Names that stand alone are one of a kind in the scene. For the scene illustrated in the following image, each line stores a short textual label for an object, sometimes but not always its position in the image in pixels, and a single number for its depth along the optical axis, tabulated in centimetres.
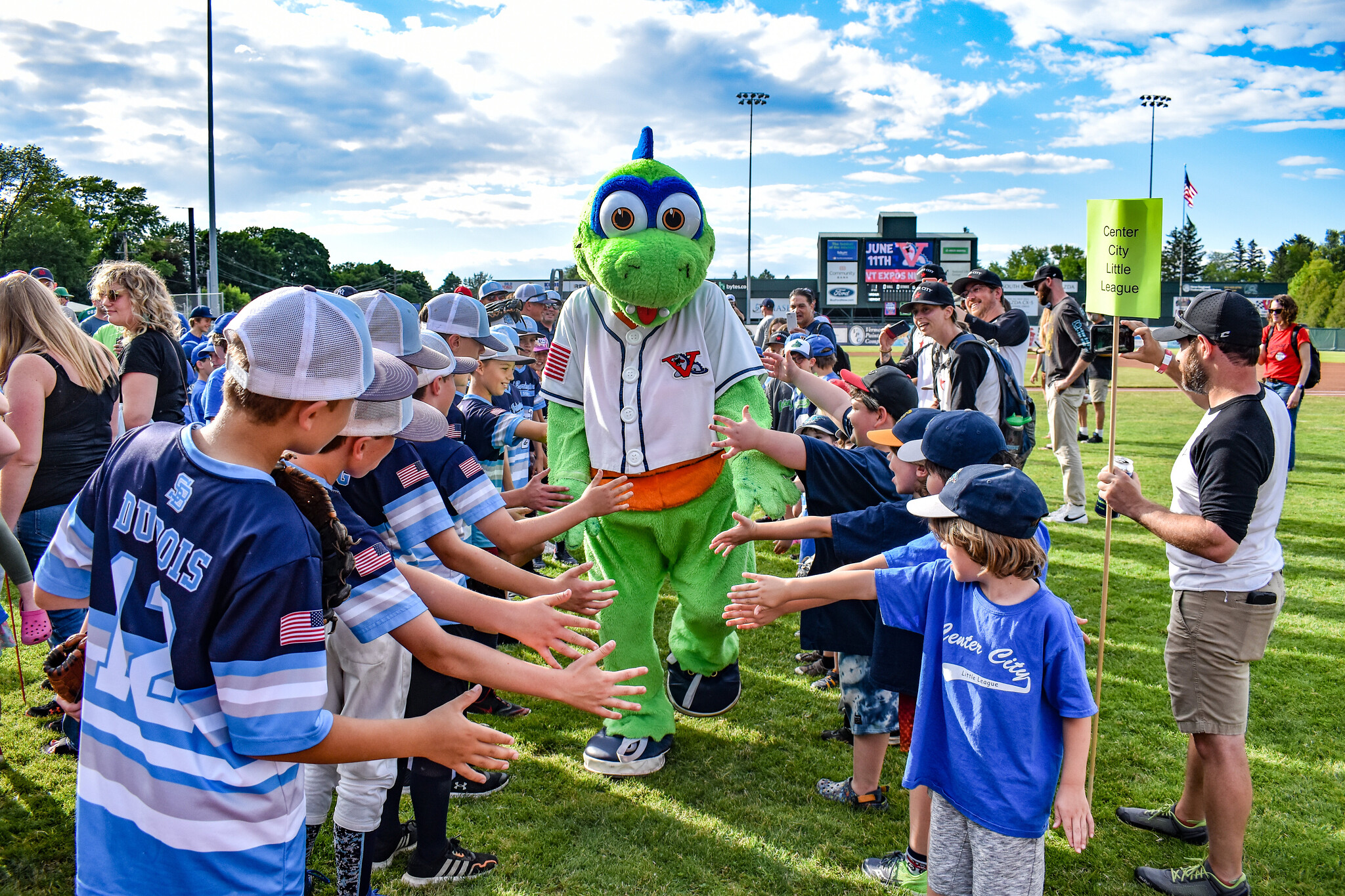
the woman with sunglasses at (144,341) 479
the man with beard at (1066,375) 843
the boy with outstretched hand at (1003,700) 233
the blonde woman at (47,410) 398
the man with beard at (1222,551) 294
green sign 350
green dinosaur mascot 402
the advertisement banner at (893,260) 4616
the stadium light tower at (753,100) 4394
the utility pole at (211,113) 1956
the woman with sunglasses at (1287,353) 980
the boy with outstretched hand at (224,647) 156
